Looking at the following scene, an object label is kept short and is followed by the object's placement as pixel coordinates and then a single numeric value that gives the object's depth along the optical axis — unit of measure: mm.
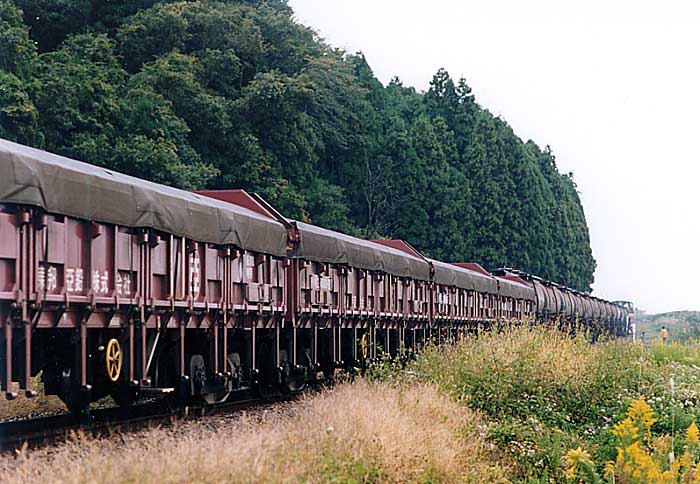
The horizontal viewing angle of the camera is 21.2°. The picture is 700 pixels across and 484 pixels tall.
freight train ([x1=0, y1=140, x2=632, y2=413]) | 17917
